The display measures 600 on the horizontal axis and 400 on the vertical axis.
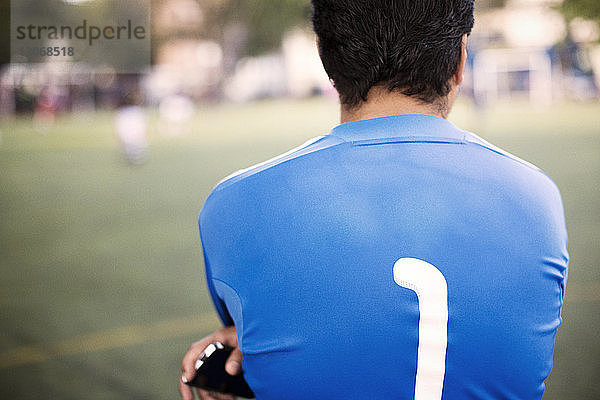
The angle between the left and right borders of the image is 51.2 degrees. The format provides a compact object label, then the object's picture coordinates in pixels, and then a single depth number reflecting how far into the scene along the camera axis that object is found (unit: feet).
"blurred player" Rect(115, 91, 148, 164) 43.98
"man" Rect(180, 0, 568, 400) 3.47
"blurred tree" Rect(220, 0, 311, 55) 102.32
